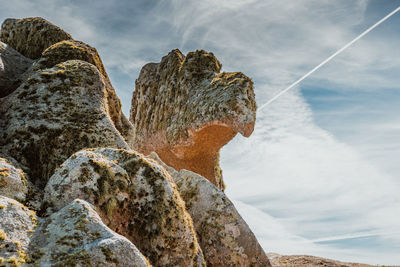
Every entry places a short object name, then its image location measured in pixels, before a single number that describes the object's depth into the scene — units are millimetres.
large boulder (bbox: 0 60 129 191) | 7973
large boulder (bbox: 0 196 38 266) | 4452
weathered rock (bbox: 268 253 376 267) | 15624
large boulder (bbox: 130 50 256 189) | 17469
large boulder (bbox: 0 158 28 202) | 5996
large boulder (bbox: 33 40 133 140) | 10797
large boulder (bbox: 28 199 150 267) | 4656
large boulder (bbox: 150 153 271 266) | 9359
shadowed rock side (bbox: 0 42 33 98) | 9812
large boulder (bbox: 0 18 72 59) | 12984
